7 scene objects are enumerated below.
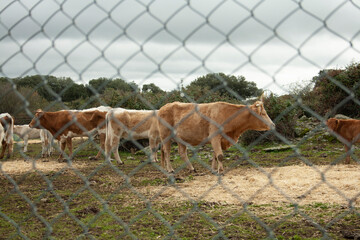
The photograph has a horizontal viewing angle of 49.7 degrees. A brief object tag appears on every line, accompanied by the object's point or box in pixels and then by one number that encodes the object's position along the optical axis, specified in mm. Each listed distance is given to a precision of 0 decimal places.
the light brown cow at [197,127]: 7252
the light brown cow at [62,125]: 11794
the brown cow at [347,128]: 8906
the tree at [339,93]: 10449
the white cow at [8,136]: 12691
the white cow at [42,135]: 13852
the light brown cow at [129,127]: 11086
